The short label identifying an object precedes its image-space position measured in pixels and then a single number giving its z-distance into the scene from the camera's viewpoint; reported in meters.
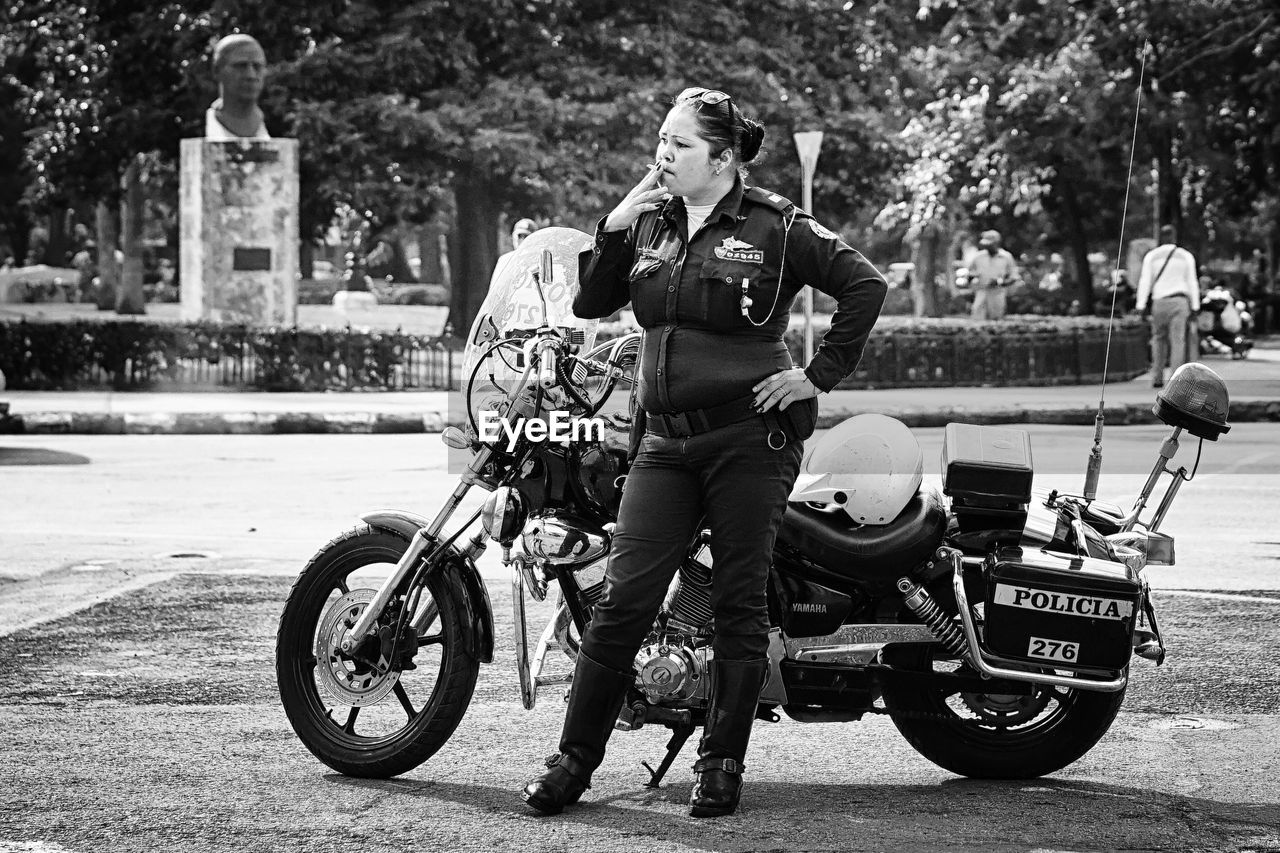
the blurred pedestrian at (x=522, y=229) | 13.98
